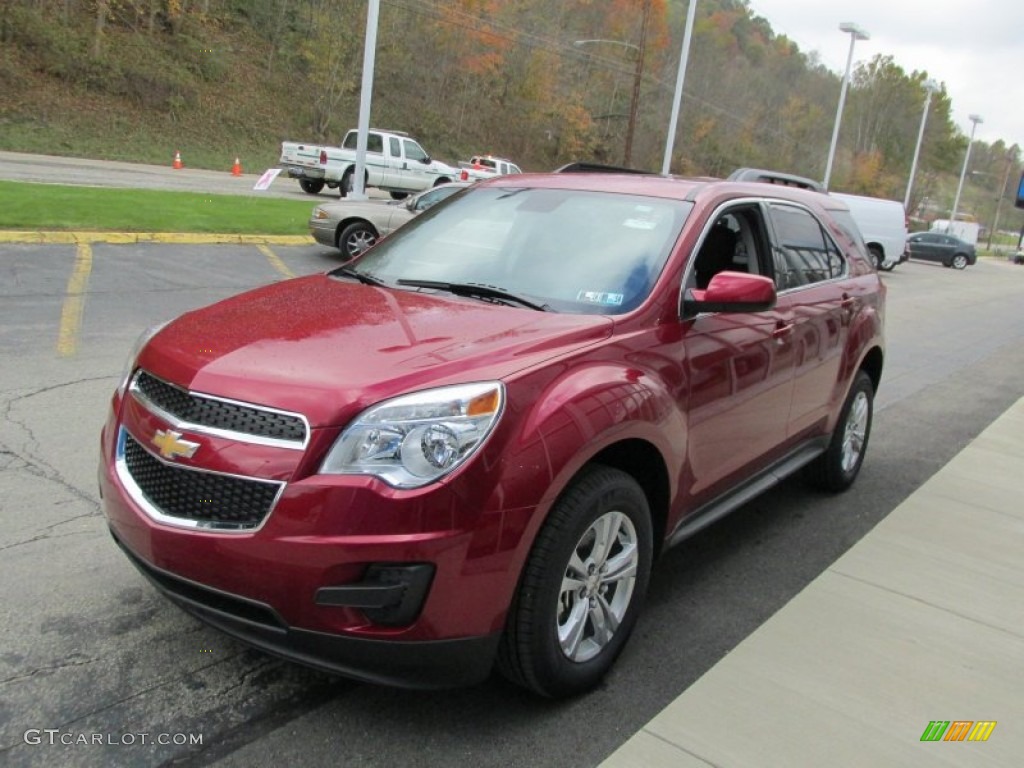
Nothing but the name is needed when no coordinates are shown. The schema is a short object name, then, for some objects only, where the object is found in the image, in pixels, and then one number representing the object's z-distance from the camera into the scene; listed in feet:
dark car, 127.85
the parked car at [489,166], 105.55
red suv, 7.76
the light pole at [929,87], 157.38
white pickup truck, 78.79
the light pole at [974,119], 200.78
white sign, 53.31
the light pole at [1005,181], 266.61
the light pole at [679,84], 88.69
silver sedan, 42.96
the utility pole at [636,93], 114.66
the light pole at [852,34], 114.73
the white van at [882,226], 79.20
